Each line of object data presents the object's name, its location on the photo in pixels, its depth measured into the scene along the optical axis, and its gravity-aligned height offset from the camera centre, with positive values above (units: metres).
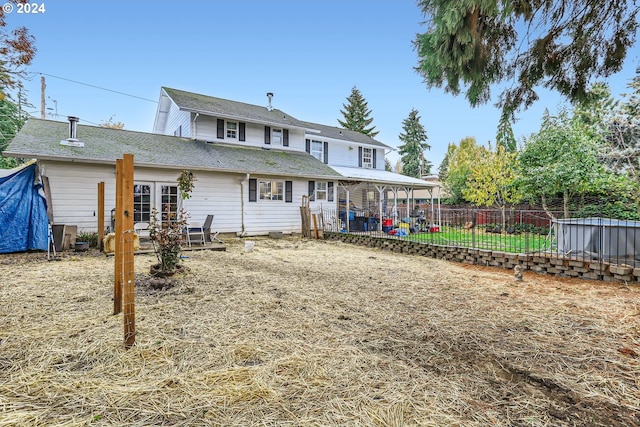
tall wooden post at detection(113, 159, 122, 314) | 2.99 -0.18
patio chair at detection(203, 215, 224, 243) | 10.30 -0.67
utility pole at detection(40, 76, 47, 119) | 18.30 +7.03
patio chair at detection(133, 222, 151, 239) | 10.34 -0.55
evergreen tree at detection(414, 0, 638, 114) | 2.63 +1.53
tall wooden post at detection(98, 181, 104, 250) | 8.20 -0.12
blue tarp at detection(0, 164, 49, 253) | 8.16 -0.04
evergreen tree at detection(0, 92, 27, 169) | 17.86 +5.22
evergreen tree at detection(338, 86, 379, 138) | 37.19 +11.91
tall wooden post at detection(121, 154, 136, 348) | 2.86 -0.35
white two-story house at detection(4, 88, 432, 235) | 9.55 +1.69
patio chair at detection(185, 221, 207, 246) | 9.63 -0.65
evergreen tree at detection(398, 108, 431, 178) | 39.62 +8.63
